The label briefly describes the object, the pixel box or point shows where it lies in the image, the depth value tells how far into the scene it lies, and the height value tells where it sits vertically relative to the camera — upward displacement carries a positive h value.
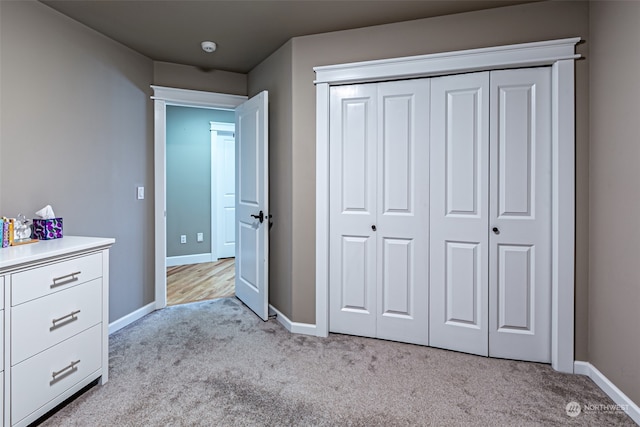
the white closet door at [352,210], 2.62 +0.01
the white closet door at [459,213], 2.35 -0.01
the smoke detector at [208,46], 2.80 +1.37
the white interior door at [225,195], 5.55 +0.27
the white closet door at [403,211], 2.49 +0.01
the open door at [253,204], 2.94 +0.07
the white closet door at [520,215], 2.23 -0.02
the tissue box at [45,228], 2.04 -0.10
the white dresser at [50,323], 1.51 -0.55
